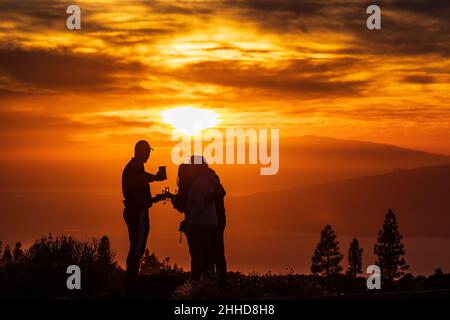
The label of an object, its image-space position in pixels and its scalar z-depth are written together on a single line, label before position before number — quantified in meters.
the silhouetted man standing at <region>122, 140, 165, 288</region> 20.98
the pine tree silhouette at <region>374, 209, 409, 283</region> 64.31
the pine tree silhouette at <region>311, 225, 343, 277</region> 66.88
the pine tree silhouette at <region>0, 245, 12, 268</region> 24.88
